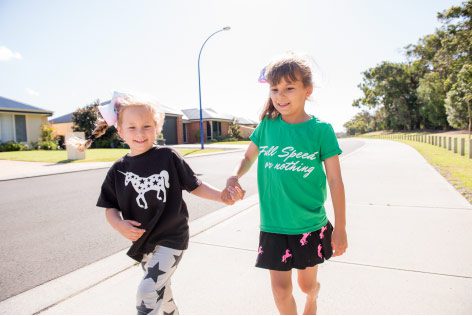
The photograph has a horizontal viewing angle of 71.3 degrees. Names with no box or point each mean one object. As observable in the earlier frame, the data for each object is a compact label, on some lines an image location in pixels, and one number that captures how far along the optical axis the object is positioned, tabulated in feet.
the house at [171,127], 128.16
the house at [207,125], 143.23
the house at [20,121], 90.84
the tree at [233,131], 147.69
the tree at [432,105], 172.35
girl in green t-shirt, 6.38
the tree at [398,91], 205.26
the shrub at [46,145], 92.89
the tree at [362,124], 272.10
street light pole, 72.28
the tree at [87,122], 98.78
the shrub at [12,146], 85.86
